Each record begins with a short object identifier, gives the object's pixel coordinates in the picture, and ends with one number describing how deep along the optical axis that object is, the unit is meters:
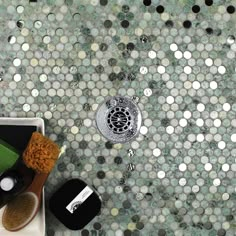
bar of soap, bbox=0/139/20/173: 0.79
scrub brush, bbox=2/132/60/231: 0.78
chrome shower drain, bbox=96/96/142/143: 0.86
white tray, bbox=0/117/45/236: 0.81
